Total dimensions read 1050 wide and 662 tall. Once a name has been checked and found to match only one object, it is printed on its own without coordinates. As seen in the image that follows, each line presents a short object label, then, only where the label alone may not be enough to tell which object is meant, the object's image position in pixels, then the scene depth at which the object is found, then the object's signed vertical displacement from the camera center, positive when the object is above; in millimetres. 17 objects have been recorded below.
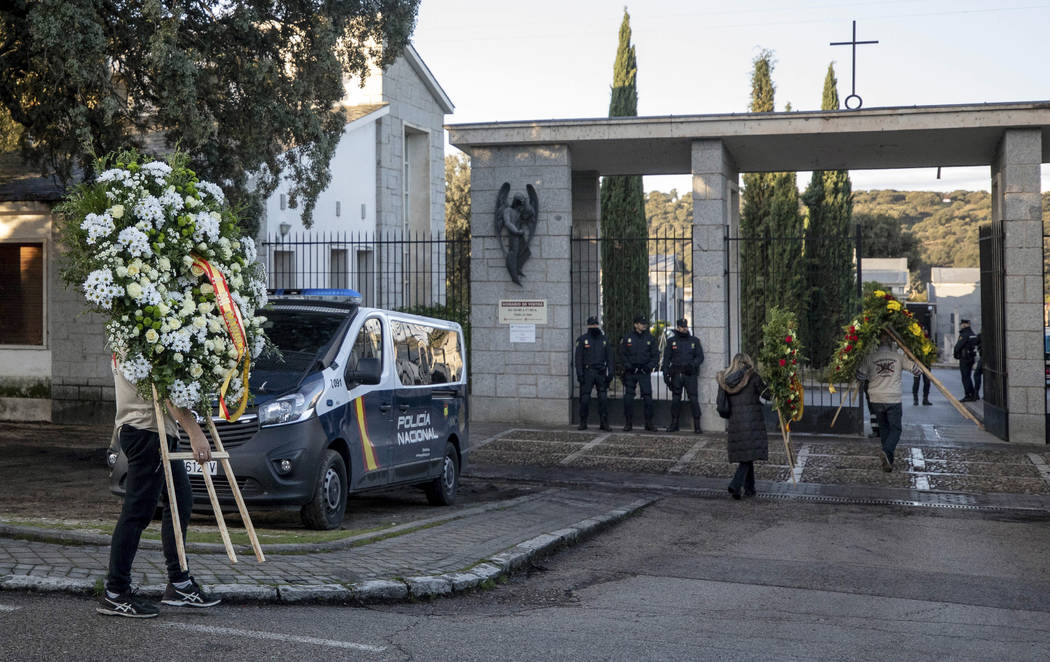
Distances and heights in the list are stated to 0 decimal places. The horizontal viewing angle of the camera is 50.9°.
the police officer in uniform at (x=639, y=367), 17844 -722
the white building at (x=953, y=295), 59616 +1445
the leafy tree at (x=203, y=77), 12469 +3055
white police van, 8398 -746
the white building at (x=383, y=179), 24297 +3921
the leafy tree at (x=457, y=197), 49906 +5924
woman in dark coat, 11602 -1059
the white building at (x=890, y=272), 47094 +2108
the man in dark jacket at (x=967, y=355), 23172 -727
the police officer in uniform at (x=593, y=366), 17594 -689
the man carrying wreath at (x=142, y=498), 5480 -886
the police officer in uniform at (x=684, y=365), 17234 -671
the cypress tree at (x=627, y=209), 29859 +3203
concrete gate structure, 16031 +1968
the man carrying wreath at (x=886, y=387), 13203 -791
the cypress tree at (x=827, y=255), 31172 +1941
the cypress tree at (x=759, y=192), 32781 +3894
